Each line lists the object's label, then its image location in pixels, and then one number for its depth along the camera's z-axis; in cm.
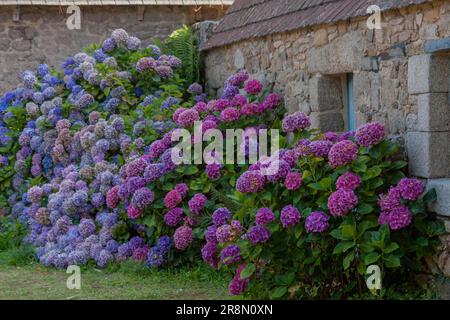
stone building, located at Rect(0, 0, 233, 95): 1205
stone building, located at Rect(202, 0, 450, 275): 625
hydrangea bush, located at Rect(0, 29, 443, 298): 616
